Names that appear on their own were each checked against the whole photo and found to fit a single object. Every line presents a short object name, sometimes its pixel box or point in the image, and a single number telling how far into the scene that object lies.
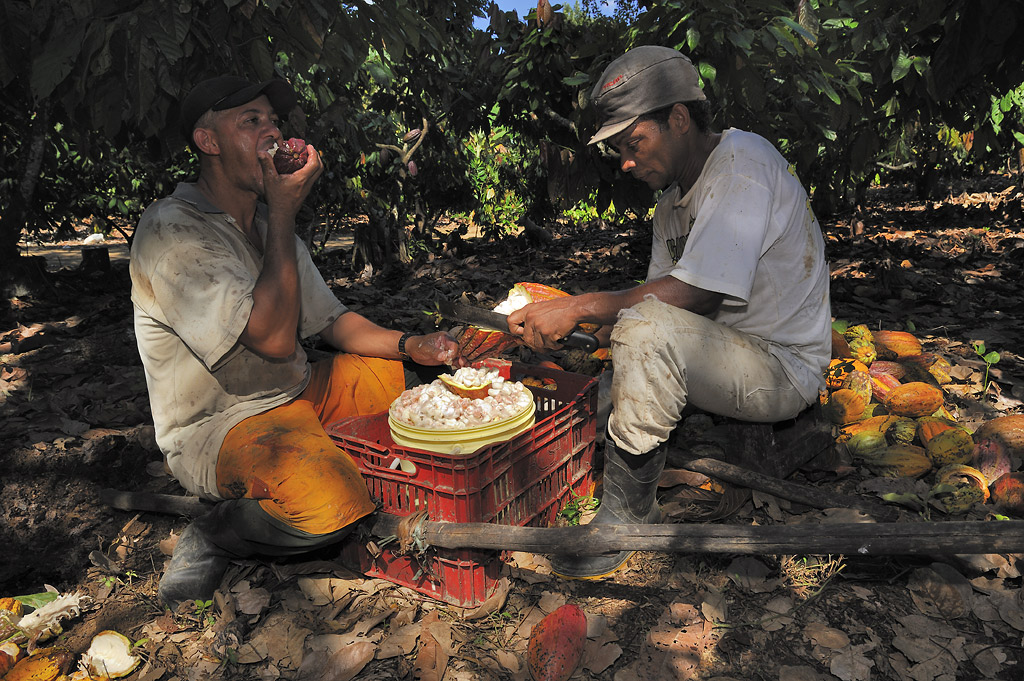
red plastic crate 2.18
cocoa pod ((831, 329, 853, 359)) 3.57
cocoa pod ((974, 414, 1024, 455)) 2.81
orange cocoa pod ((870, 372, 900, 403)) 3.30
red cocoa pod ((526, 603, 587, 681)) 1.90
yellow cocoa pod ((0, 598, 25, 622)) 2.10
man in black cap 2.21
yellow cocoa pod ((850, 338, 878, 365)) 3.66
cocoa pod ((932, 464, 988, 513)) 2.50
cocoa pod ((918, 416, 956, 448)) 2.93
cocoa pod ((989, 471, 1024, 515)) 2.47
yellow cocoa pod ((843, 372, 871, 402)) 3.18
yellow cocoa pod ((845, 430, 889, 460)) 2.92
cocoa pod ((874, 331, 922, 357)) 3.85
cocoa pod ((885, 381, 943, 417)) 3.17
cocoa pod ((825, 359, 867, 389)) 3.23
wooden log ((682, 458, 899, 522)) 2.44
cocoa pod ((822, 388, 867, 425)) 3.14
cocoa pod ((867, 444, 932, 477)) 2.79
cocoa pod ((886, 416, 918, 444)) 2.96
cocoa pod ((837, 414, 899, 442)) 3.07
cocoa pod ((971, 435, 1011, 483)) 2.69
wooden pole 1.85
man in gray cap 2.29
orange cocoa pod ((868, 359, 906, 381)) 3.52
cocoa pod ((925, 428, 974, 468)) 2.79
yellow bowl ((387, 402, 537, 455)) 2.26
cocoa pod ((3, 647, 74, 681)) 1.91
